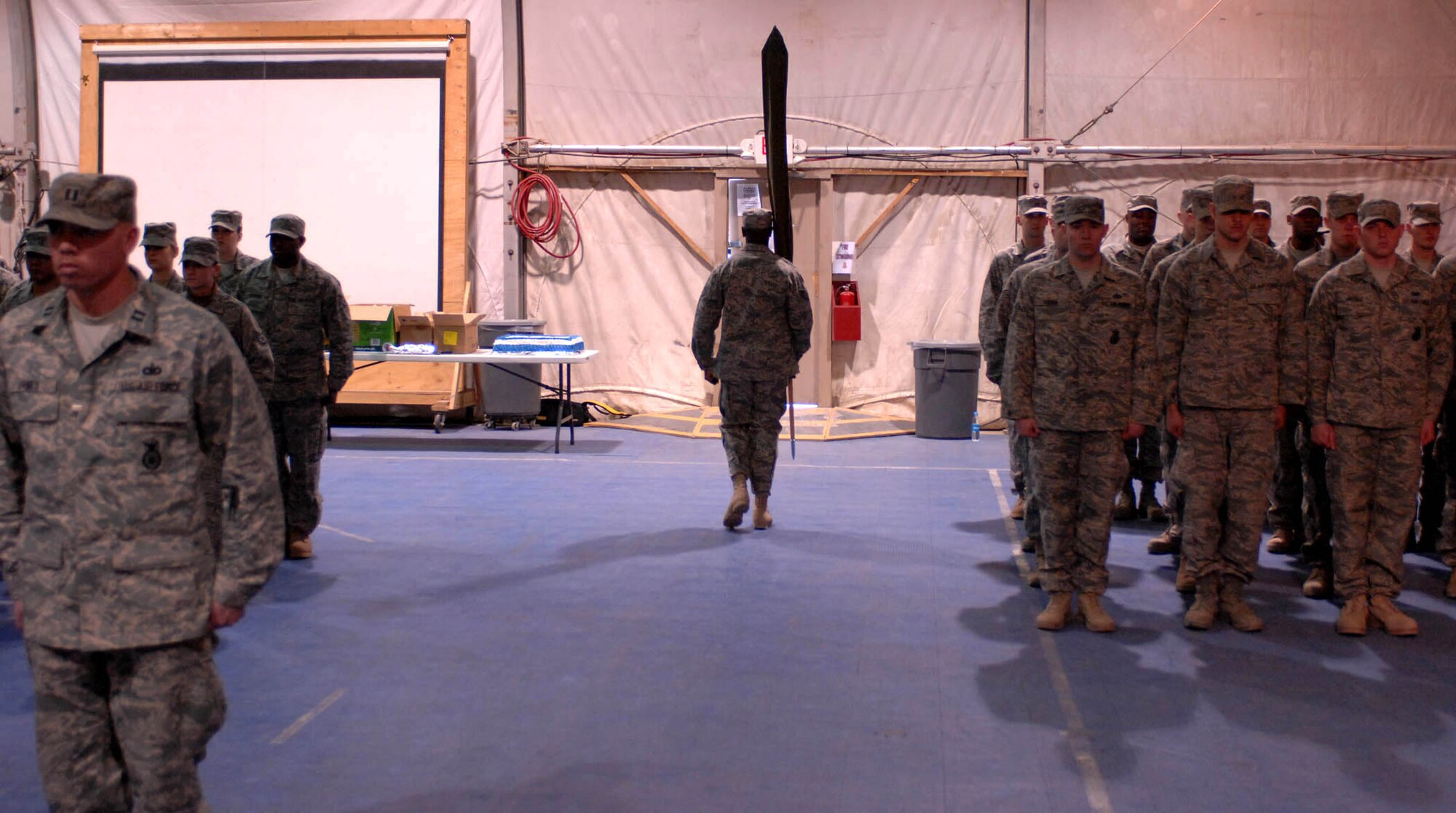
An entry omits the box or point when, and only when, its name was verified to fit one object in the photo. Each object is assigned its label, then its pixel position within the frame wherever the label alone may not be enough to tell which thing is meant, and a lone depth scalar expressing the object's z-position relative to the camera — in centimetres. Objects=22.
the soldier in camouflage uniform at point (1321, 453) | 544
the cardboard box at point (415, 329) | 1102
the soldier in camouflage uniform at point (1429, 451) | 527
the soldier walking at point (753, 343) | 674
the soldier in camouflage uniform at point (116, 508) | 236
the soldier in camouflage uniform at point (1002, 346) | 562
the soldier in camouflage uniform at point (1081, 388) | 475
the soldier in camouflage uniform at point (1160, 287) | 512
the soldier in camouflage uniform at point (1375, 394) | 481
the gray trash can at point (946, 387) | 1098
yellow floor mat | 1119
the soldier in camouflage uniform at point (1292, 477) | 625
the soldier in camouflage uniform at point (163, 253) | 546
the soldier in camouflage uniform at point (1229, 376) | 476
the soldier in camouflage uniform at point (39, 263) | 469
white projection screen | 1200
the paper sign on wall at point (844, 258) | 1206
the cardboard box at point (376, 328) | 1072
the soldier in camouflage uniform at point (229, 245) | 613
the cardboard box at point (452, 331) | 1104
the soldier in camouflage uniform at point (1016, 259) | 687
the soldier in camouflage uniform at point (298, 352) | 590
